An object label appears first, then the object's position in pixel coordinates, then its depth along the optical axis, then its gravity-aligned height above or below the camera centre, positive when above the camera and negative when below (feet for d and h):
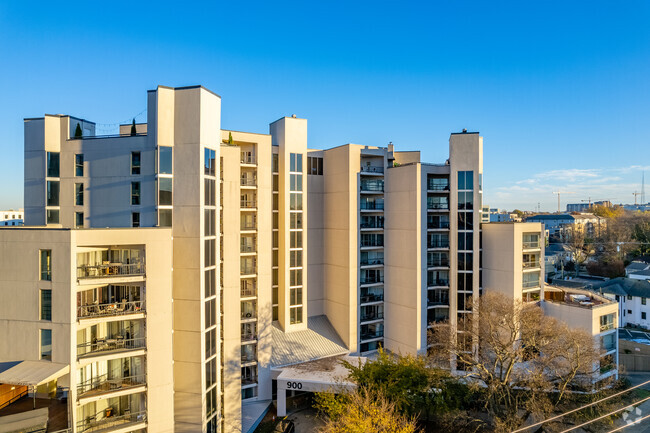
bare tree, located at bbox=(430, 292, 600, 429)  76.02 -32.20
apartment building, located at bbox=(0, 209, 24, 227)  274.77 +2.92
